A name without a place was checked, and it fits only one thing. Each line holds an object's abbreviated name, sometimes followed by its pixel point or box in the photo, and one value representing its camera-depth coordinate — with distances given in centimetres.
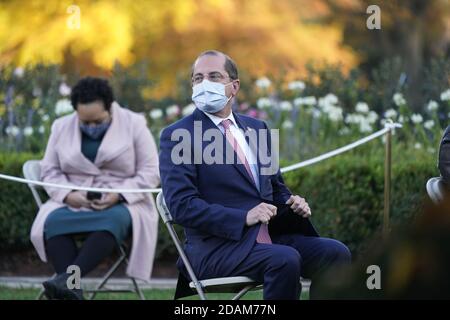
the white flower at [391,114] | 1876
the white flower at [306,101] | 1917
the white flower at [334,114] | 1884
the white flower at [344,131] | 1893
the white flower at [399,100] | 1845
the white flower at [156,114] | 1939
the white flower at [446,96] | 1718
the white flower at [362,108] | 1847
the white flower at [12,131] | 1893
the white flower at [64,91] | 1937
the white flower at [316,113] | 1955
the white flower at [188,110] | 1924
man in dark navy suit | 845
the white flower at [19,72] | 2116
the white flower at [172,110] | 1957
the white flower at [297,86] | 1988
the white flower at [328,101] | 1925
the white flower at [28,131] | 1861
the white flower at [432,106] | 1831
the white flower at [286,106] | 1932
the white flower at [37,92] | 2105
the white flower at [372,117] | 1847
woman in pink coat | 1233
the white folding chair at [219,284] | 844
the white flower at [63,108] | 1829
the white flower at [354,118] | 1856
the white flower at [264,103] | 1966
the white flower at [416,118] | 1811
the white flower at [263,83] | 1993
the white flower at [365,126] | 1849
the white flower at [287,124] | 1914
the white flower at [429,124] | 1814
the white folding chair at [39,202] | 1254
